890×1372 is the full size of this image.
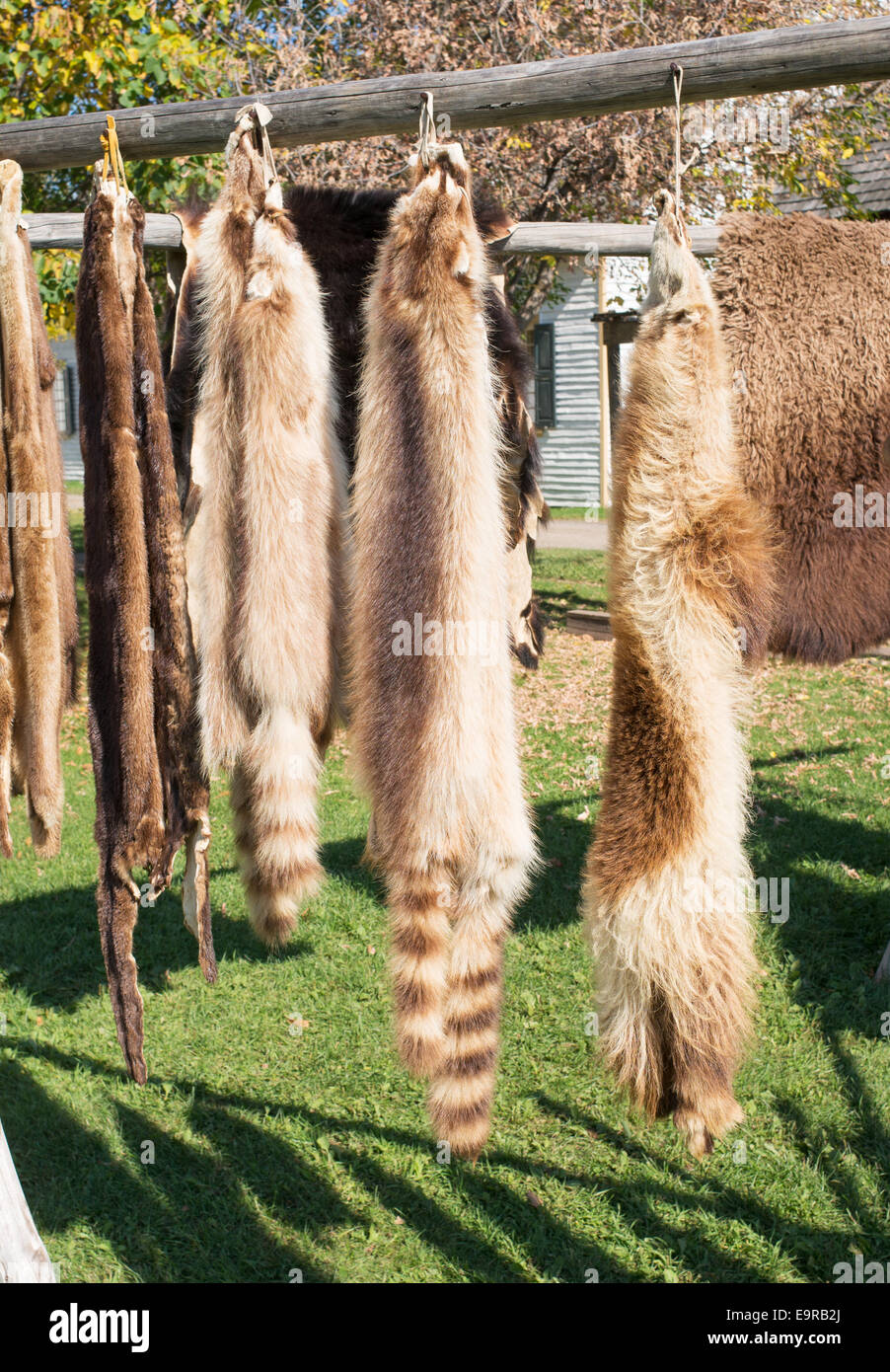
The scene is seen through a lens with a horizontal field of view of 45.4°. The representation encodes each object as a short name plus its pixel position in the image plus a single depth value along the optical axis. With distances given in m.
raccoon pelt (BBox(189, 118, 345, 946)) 1.99
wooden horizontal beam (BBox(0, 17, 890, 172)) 1.83
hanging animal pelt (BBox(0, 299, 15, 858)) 2.25
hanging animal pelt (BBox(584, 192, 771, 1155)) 1.72
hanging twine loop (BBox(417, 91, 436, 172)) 1.85
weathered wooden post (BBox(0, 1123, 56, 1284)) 1.94
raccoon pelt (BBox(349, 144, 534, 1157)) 1.81
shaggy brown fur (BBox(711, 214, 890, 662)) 2.03
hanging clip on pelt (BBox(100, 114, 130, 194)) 2.09
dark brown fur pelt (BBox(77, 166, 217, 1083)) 2.03
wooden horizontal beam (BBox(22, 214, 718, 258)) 2.43
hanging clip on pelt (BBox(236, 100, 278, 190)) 1.97
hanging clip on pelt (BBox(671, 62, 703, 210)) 1.78
